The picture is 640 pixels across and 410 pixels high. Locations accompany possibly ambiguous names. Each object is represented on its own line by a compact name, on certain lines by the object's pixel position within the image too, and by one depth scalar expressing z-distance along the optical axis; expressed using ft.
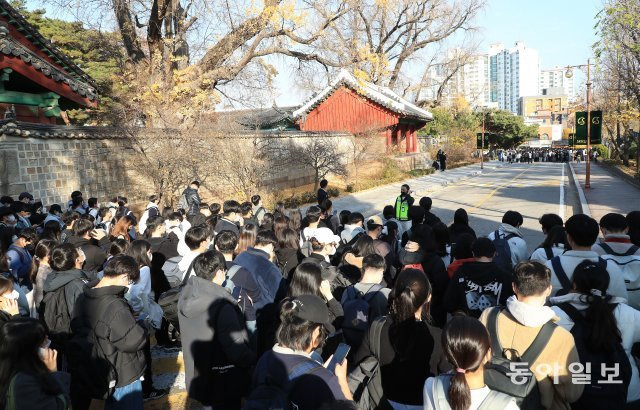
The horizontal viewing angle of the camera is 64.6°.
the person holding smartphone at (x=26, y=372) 8.61
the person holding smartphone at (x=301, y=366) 8.24
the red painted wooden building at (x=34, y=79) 36.40
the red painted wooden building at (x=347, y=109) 107.55
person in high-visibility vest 29.99
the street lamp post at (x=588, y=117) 72.02
